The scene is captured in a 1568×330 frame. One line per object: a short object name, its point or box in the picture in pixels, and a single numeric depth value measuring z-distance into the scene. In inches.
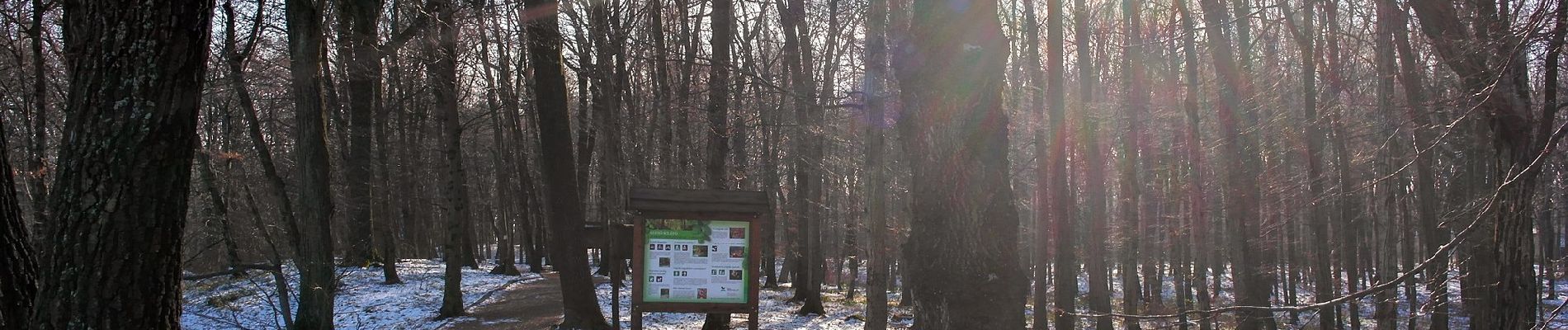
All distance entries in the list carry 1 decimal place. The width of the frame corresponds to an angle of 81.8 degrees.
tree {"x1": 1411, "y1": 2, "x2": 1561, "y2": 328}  206.7
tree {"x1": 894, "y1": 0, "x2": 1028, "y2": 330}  198.1
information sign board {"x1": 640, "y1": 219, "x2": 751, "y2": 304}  321.7
